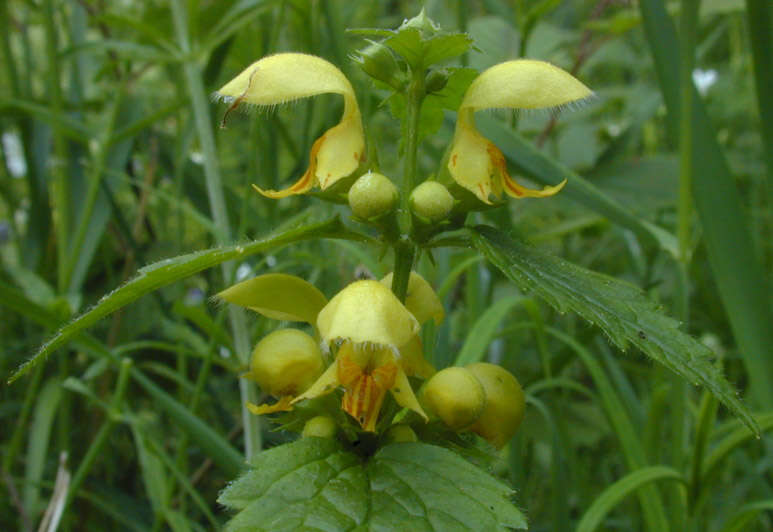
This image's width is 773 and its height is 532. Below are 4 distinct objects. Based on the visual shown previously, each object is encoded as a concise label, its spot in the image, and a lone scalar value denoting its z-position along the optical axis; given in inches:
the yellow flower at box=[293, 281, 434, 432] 5.6
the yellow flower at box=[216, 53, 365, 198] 6.0
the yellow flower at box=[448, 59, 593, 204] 6.0
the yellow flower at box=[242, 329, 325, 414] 6.0
